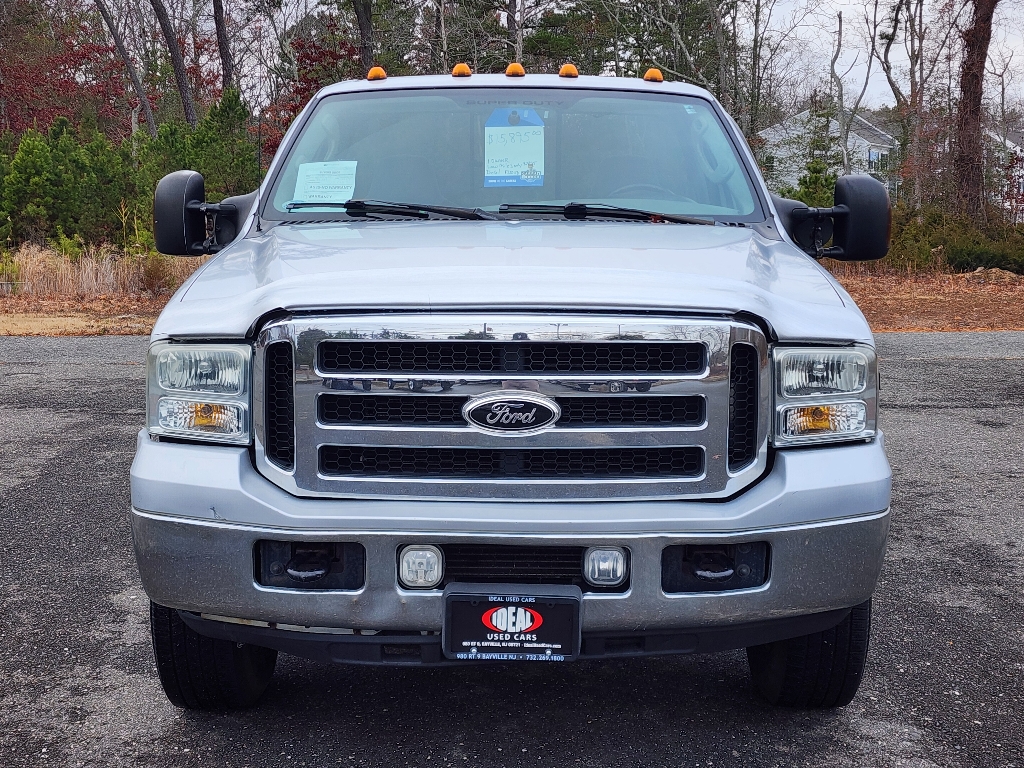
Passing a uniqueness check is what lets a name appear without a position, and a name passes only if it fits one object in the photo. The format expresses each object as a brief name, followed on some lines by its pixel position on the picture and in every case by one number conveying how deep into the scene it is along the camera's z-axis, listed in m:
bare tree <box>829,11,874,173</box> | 33.81
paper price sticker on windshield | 3.77
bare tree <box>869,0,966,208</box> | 32.88
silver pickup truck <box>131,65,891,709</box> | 2.45
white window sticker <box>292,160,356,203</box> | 3.69
